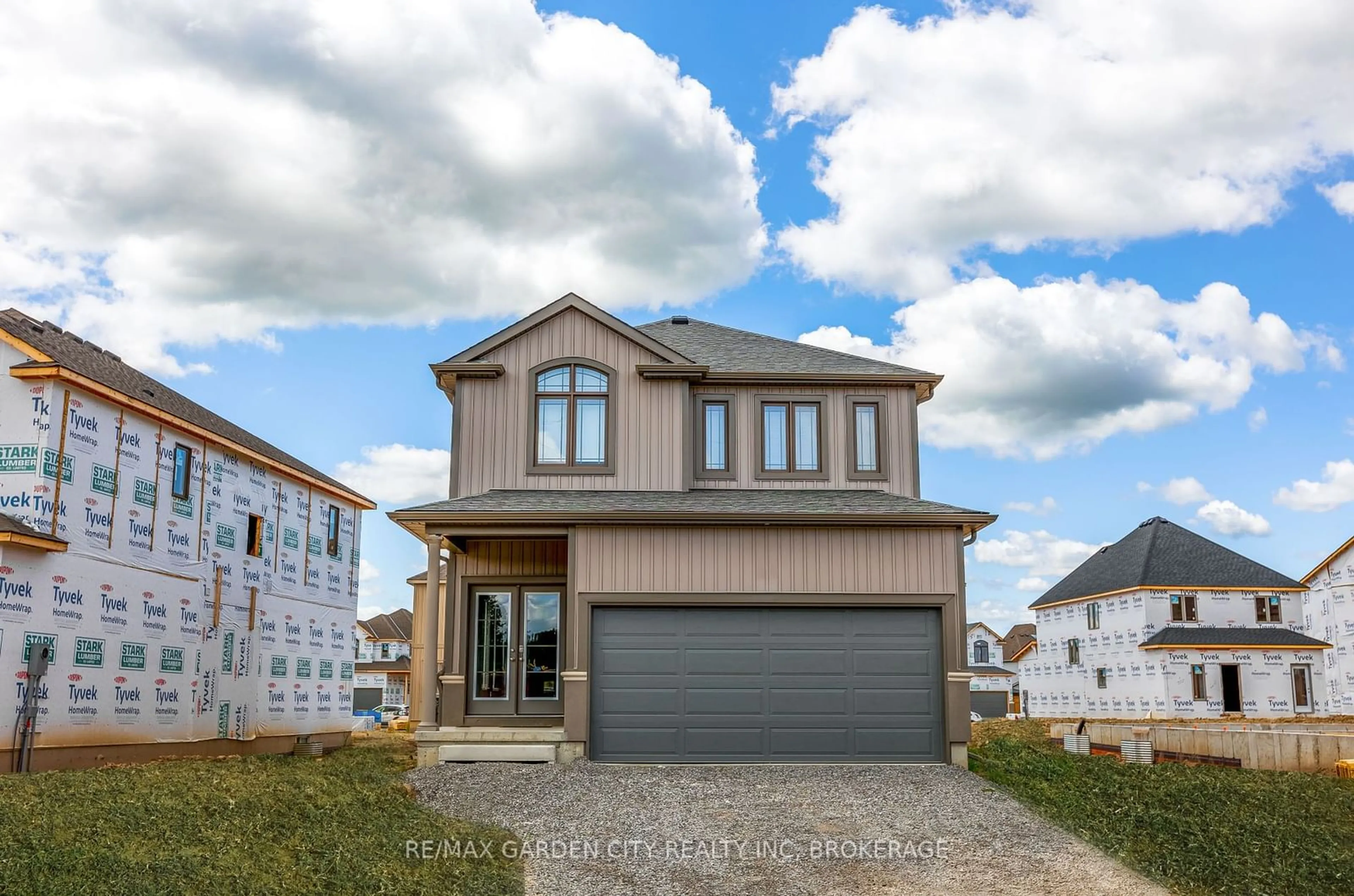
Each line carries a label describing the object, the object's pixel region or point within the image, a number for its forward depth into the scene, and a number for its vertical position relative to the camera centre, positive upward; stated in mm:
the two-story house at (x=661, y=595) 15891 +666
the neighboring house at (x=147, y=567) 15344 +1176
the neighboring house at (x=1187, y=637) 36969 +123
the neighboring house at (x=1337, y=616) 35281 +819
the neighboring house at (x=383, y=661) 49469 -949
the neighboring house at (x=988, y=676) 50812 -1725
